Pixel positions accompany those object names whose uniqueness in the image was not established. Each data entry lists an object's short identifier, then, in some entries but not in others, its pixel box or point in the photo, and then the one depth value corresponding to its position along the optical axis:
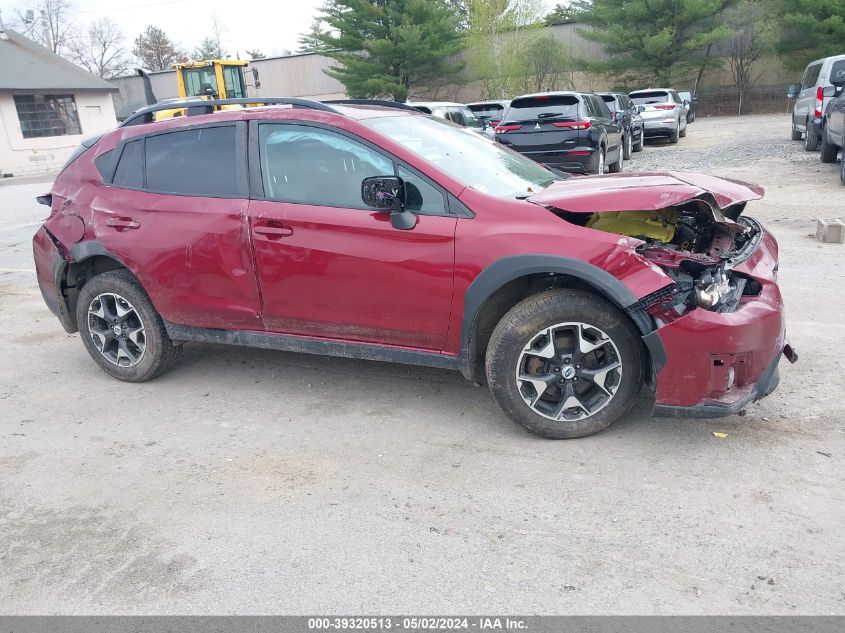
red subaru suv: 3.59
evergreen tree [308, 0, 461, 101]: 39.44
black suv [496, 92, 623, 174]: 12.93
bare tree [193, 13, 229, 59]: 81.12
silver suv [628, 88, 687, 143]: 22.28
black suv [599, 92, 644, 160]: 17.91
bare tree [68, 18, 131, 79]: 74.69
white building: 33.03
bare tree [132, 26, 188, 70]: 77.50
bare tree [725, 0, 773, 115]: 37.19
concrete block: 7.93
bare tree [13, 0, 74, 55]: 67.69
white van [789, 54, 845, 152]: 15.22
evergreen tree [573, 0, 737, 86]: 37.00
